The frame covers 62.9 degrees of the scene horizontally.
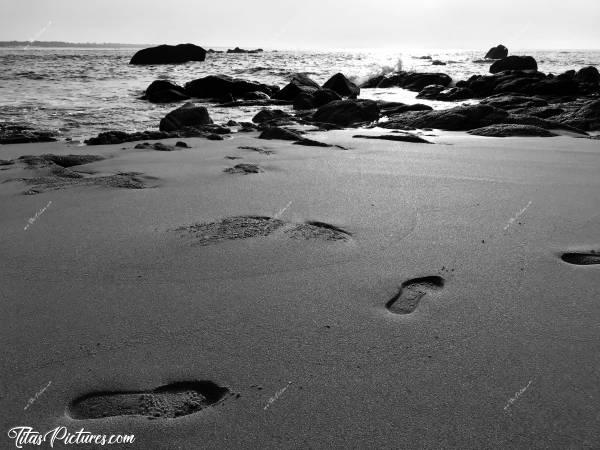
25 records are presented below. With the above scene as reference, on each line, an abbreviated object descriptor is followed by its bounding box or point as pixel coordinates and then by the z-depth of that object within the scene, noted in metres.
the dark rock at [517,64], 28.31
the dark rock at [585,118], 7.20
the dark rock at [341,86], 14.29
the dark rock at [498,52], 51.72
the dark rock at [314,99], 11.27
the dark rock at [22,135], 5.59
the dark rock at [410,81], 18.52
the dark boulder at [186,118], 7.20
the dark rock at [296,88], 12.89
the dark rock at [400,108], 9.77
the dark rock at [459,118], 7.18
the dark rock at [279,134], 5.68
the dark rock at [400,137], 5.44
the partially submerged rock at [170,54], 33.53
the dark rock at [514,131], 6.10
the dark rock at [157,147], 4.86
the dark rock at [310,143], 5.14
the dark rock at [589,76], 17.94
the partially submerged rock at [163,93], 12.29
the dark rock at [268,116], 8.66
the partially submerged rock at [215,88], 14.38
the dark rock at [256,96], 13.75
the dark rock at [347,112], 8.22
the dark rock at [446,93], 14.17
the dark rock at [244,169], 3.64
